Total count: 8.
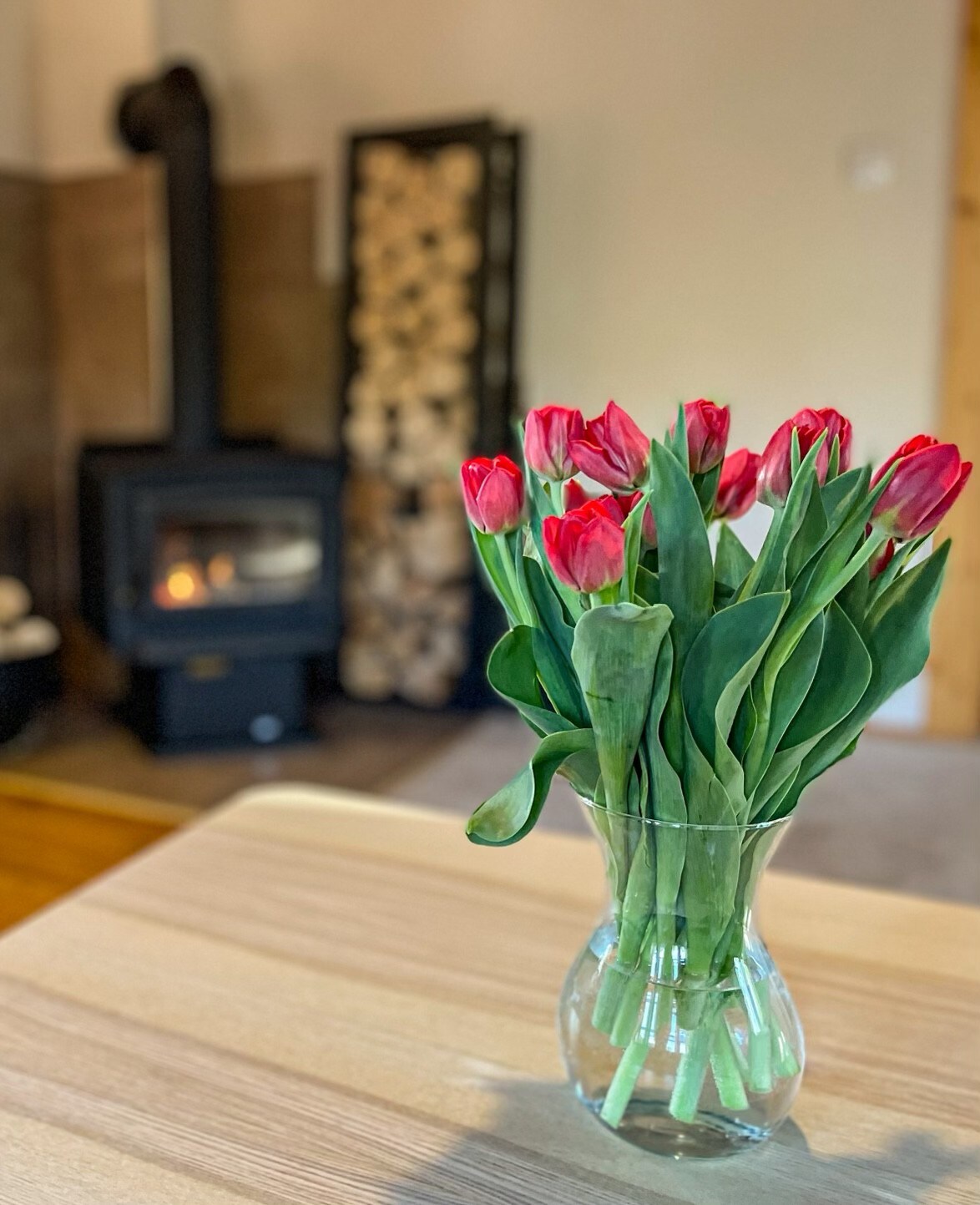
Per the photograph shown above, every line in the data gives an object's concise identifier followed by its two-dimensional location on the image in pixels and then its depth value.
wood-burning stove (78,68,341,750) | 2.95
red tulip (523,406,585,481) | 0.66
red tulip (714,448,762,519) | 0.75
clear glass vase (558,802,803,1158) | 0.67
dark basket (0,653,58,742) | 2.98
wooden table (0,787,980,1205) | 0.69
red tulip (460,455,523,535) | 0.67
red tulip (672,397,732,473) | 0.67
